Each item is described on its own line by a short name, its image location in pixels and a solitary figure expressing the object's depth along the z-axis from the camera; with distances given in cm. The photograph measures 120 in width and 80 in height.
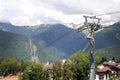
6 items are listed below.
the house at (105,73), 9684
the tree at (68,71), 7209
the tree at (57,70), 7360
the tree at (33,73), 7663
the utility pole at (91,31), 2665
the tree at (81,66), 7307
